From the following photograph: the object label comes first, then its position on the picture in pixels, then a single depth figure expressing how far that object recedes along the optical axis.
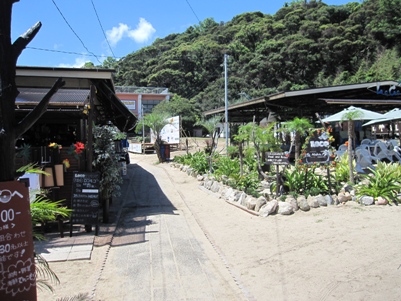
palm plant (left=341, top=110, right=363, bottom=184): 8.27
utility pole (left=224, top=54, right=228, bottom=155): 17.33
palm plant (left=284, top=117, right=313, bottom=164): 8.94
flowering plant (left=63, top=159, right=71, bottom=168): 6.67
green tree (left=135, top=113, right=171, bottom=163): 20.97
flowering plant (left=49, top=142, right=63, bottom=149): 6.61
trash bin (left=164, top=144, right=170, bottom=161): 21.20
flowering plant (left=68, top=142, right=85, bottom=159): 6.70
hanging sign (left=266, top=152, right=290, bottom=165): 7.85
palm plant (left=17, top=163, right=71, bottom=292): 3.08
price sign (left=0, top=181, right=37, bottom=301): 2.21
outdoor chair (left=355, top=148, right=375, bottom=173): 9.55
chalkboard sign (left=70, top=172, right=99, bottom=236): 6.13
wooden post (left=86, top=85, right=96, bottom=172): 6.68
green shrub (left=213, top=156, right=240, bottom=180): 11.03
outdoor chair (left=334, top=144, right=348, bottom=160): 11.91
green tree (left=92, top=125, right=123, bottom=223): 7.12
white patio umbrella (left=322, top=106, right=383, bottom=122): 11.49
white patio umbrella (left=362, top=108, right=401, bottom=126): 12.05
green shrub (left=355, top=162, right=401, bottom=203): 7.28
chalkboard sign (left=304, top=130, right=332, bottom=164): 7.86
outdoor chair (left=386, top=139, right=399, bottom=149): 11.74
